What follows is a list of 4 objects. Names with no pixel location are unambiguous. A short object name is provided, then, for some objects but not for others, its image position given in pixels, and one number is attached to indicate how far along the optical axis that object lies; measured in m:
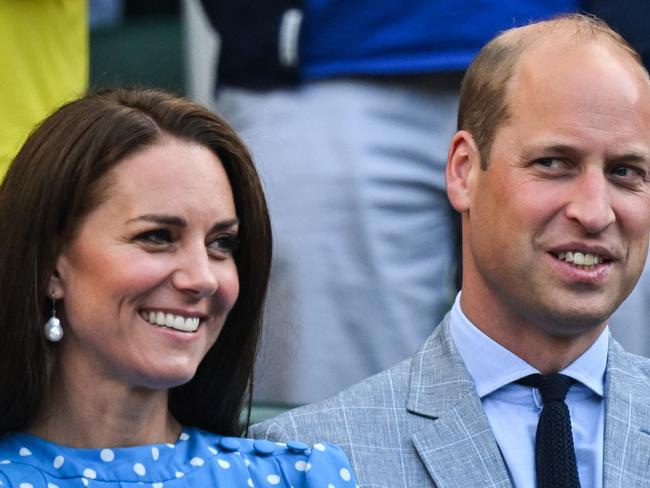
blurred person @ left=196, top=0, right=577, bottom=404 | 8.40
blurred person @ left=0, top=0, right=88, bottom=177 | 7.90
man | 6.72
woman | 6.25
